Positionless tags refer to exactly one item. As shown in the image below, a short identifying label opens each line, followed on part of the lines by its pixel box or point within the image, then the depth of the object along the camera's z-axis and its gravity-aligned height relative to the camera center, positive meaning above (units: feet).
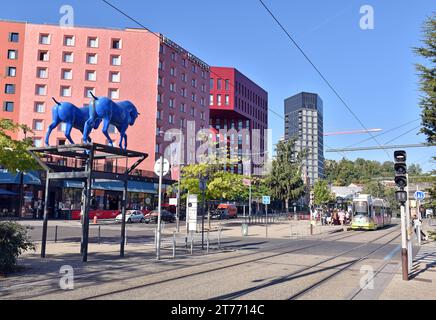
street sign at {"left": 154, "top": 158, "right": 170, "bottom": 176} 49.81 +4.31
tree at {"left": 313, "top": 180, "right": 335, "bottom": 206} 209.54 +5.13
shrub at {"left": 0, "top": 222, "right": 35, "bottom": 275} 34.27 -3.71
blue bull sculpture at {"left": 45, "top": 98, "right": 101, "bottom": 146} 54.03 +11.02
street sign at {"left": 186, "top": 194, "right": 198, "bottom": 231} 57.30 -1.32
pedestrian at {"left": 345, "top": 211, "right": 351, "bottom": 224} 157.02 -4.33
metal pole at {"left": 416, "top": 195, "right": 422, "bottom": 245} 77.78 -3.87
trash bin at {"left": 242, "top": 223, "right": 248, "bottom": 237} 94.80 -6.01
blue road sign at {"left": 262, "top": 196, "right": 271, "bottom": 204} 106.85 +1.24
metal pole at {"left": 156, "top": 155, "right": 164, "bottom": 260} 47.01 -2.00
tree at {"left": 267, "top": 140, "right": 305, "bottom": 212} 211.41 +11.73
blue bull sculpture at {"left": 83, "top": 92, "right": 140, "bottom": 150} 53.47 +11.35
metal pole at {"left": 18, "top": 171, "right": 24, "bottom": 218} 139.11 +0.62
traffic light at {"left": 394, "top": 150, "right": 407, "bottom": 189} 38.09 +3.44
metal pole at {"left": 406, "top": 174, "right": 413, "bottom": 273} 42.48 -4.85
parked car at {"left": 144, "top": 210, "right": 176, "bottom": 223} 144.79 -5.28
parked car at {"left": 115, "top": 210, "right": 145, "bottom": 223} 143.98 -5.31
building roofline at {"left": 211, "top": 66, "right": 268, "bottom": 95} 269.25 +87.74
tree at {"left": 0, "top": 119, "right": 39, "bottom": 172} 50.08 +5.93
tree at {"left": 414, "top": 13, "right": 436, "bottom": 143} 37.09 +10.83
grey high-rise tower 603.67 +104.52
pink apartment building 180.34 +56.65
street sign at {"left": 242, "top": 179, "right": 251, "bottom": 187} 141.63 +7.58
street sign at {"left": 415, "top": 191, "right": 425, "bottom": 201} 75.05 +2.04
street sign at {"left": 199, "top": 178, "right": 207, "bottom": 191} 62.18 +2.65
